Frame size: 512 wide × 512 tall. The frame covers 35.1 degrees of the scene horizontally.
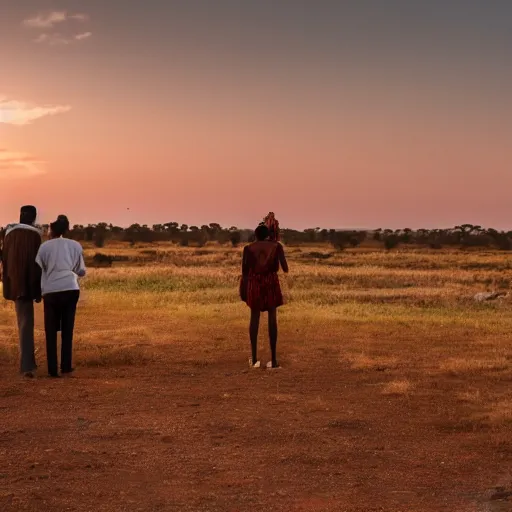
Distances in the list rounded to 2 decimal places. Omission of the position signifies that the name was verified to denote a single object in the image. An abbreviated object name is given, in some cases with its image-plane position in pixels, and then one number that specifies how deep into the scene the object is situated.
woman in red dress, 11.76
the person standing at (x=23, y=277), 10.86
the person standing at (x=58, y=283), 10.76
